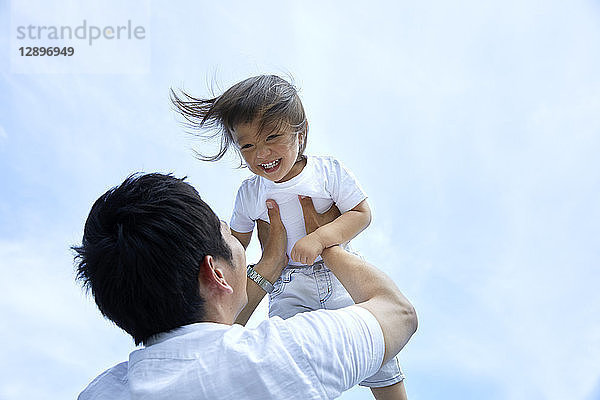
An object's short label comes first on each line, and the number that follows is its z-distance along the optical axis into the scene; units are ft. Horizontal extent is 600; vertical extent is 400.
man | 2.49
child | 4.30
